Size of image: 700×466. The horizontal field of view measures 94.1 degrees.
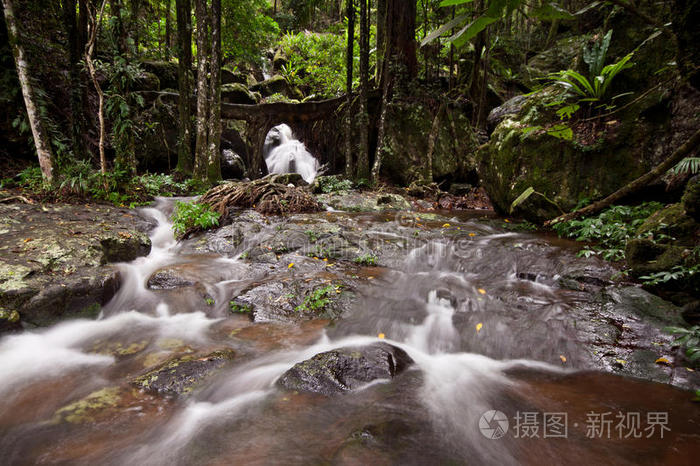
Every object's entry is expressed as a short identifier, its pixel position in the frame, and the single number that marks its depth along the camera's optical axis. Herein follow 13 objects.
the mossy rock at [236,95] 13.73
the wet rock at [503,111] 9.87
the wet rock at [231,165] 13.53
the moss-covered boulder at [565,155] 5.27
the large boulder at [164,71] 12.19
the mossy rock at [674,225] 3.56
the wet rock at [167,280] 4.49
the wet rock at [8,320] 3.31
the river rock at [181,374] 2.70
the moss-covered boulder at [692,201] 3.34
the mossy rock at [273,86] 19.05
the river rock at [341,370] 2.71
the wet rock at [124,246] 4.84
